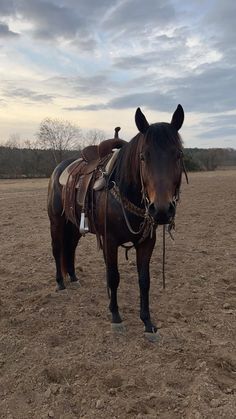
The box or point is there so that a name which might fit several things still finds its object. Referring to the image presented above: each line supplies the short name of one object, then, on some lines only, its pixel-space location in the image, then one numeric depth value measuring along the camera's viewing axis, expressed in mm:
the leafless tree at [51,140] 57156
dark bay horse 3109
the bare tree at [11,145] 59312
